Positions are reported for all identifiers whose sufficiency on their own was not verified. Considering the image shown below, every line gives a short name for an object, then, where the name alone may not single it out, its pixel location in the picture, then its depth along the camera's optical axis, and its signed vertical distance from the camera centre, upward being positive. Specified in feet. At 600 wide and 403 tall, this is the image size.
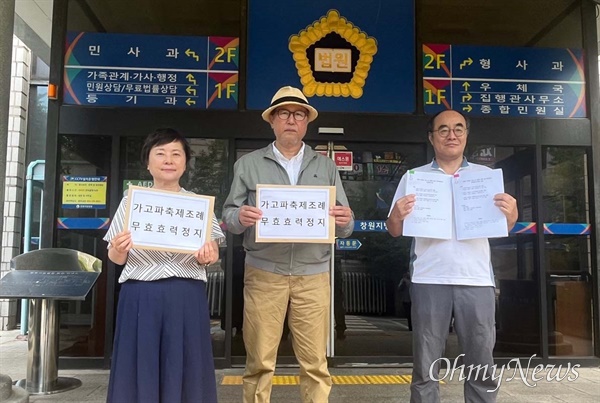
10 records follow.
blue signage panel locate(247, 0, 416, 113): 17.21 +5.94
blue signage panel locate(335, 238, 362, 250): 17.01 -0.27
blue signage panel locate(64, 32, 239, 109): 16.75 +5.19
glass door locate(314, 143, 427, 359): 17.01 -0.91
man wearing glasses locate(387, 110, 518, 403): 9.90 -1.25
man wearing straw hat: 9.82 -0.82
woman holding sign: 8.38 -1.40
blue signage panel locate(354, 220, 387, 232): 17.06 +0.31
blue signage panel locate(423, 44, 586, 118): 17.57 +5.19
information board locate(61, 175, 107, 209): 16.49 +1.25
